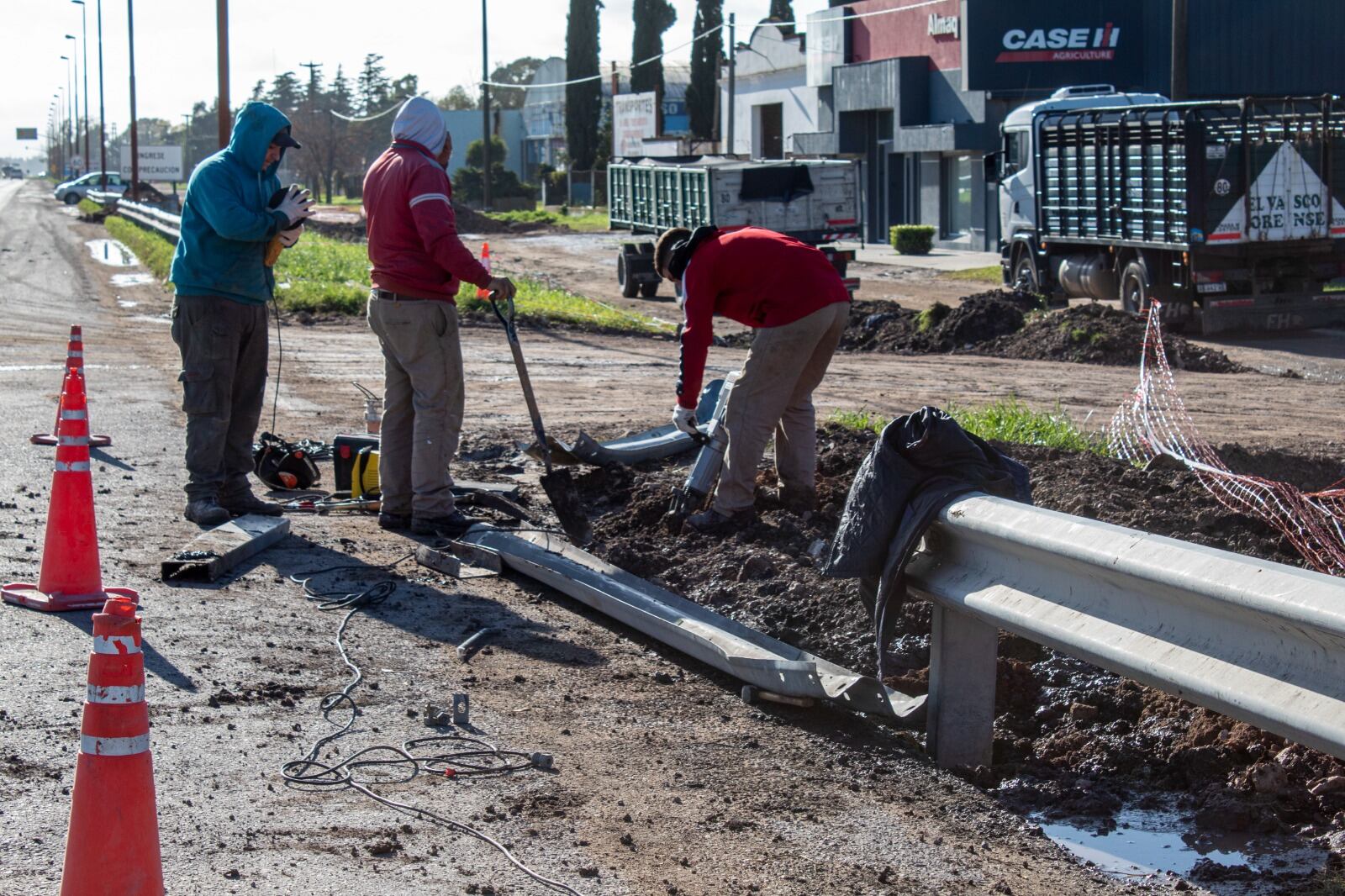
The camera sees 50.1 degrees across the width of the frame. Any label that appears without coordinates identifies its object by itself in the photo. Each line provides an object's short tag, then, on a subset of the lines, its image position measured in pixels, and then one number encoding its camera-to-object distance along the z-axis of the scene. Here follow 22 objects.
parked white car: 80.56
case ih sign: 35.84
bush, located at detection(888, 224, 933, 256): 38.44
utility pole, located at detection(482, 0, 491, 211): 59.44
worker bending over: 6.97
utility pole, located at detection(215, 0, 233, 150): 22.52
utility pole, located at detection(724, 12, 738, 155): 47.94
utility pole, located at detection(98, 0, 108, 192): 74.89
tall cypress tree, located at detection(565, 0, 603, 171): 75.25
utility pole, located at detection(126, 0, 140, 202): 51.81
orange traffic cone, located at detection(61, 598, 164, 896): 3.06
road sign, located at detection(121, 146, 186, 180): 70.75
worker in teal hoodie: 7.53
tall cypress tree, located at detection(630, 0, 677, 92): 73.75
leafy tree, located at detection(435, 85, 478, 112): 132.88
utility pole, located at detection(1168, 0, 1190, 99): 21.94
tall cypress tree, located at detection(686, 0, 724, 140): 70.62
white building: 48.94
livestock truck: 18.73
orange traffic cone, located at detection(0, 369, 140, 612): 5.83
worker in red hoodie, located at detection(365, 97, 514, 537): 7.34
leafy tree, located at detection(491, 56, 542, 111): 138.25
